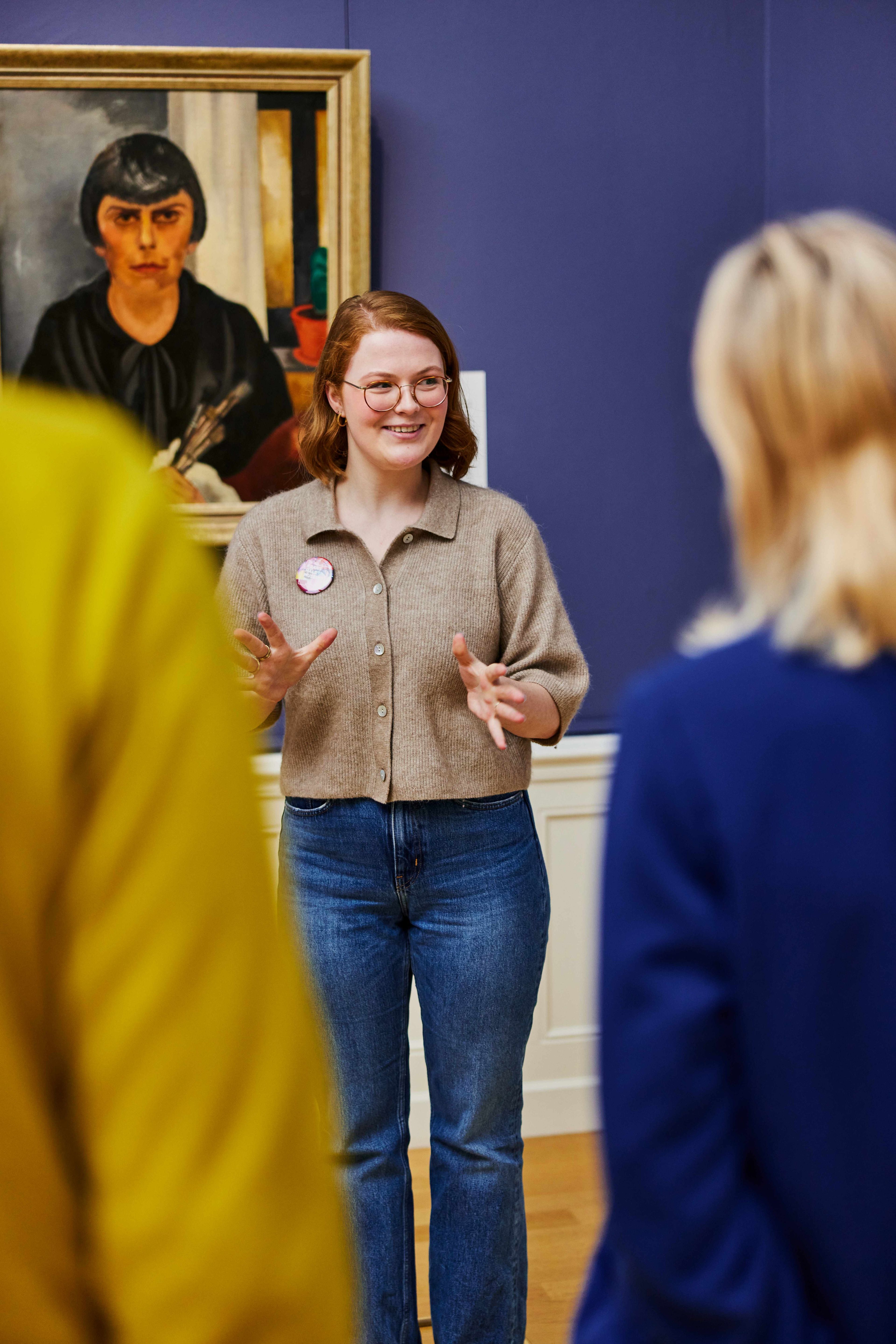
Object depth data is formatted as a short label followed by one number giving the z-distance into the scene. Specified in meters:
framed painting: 2.94
